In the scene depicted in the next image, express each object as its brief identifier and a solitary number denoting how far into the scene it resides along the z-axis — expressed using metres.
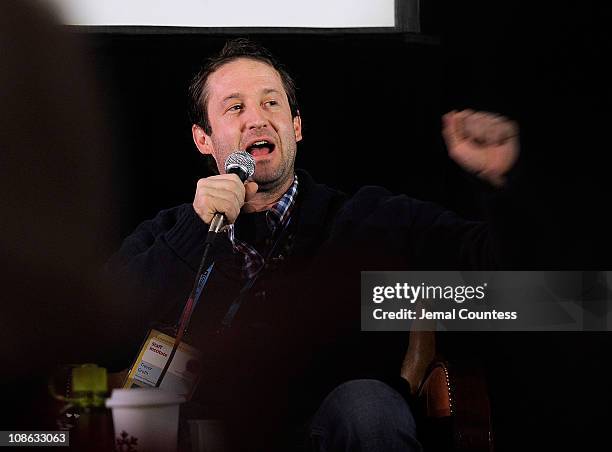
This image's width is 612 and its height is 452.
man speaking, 4.37
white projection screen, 4.59
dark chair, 3.79
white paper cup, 4.21
